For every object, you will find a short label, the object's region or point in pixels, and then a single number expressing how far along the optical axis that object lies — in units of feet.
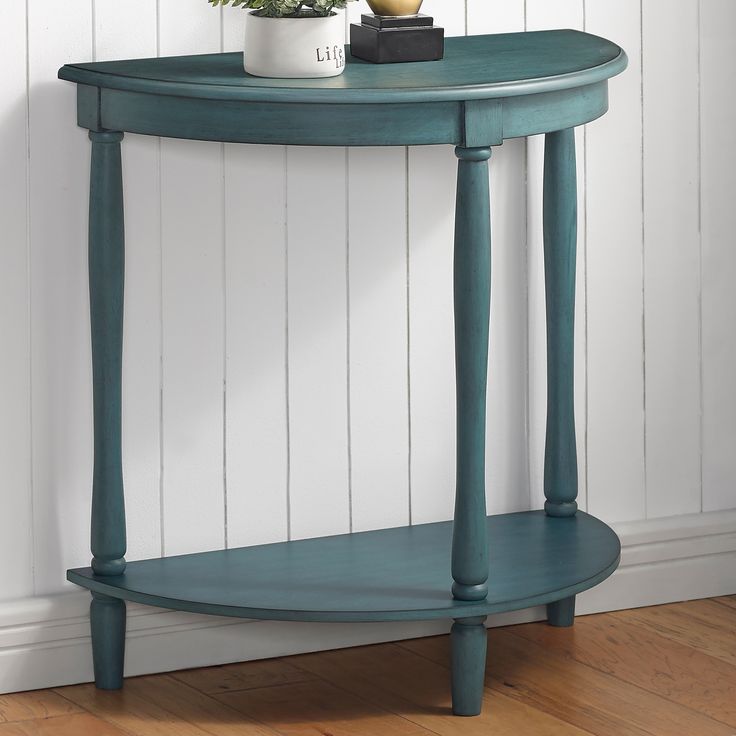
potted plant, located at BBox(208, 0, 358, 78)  12.40
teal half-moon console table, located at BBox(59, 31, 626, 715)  12.28
